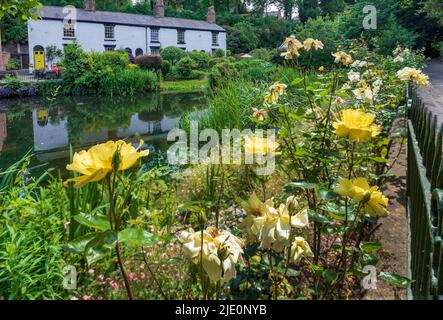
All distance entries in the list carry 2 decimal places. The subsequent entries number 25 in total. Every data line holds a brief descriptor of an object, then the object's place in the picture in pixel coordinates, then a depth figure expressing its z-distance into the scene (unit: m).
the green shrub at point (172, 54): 30.06
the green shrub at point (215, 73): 16.68
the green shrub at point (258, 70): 13.66
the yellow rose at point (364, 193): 1.08
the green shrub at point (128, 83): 20.62
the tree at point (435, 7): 14.26
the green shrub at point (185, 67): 26.14
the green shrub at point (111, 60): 21.89
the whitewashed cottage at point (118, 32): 29.72
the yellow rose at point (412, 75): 3.02
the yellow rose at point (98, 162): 0.90
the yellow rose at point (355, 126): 1.18
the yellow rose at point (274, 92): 2.53
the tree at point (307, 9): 47.03
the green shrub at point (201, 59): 30.30
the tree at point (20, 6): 5.19
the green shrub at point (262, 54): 22.65
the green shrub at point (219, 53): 33.88
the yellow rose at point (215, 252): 0.98
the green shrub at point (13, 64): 29.94
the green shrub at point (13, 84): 18.36
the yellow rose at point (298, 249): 1.26
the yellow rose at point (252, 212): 1.14
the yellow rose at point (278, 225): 1.07
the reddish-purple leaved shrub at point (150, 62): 25.03
